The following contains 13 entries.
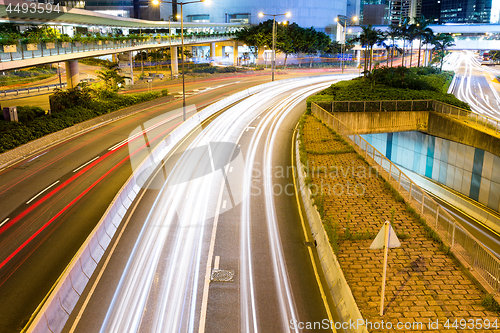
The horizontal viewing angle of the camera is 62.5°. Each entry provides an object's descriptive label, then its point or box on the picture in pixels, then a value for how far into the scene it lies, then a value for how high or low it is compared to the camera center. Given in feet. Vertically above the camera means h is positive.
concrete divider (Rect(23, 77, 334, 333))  36.37 -20.22
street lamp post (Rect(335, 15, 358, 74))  446.65 +60.18
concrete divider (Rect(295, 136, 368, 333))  36.54 -20.72
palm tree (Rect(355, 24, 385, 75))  198.08 +16.99
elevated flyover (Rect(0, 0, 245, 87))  91.76 +12.31
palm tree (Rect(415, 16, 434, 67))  213.71 +22.57
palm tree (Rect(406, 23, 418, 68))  213.71 +21.20
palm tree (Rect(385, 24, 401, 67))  214.69 +21.27
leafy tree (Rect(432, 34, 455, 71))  242.68 +19.65
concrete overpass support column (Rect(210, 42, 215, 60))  343.75 +16.91
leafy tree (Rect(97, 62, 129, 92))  148.25 -3.17
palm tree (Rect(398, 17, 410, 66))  213.62 +22.59
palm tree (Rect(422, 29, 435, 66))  216.95 +19.34
